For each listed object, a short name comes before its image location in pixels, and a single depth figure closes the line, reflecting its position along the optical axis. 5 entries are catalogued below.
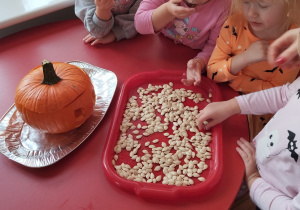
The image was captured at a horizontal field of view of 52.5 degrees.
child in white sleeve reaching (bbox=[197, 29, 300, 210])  0.71
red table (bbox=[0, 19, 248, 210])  0.74
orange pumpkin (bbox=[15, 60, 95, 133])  0.79
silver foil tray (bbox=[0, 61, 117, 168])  0.81
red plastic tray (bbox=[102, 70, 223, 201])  0.73
